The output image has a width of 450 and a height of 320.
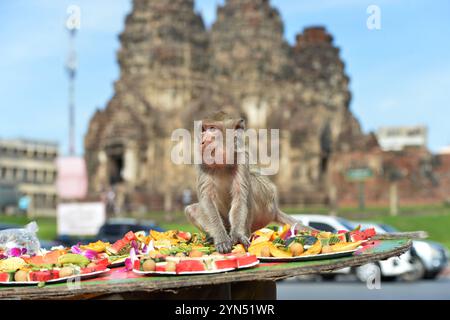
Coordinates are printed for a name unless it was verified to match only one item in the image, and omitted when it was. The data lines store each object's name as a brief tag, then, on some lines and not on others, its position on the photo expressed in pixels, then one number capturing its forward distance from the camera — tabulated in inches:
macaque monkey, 168.6
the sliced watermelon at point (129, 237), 178.9
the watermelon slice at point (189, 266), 133.0
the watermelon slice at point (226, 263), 133.7
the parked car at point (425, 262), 579.2
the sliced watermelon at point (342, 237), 159.8
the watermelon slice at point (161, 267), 133.6
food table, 127.7
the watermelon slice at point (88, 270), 139.6
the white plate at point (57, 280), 135.7
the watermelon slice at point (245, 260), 135.0
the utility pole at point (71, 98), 1186.8
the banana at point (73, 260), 147.6
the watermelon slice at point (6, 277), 138.9
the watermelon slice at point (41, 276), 136.3
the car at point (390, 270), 560.7
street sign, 1300.4
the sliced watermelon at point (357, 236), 165.3
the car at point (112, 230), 662.4
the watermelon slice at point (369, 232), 174.4
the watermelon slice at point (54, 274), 136.9
